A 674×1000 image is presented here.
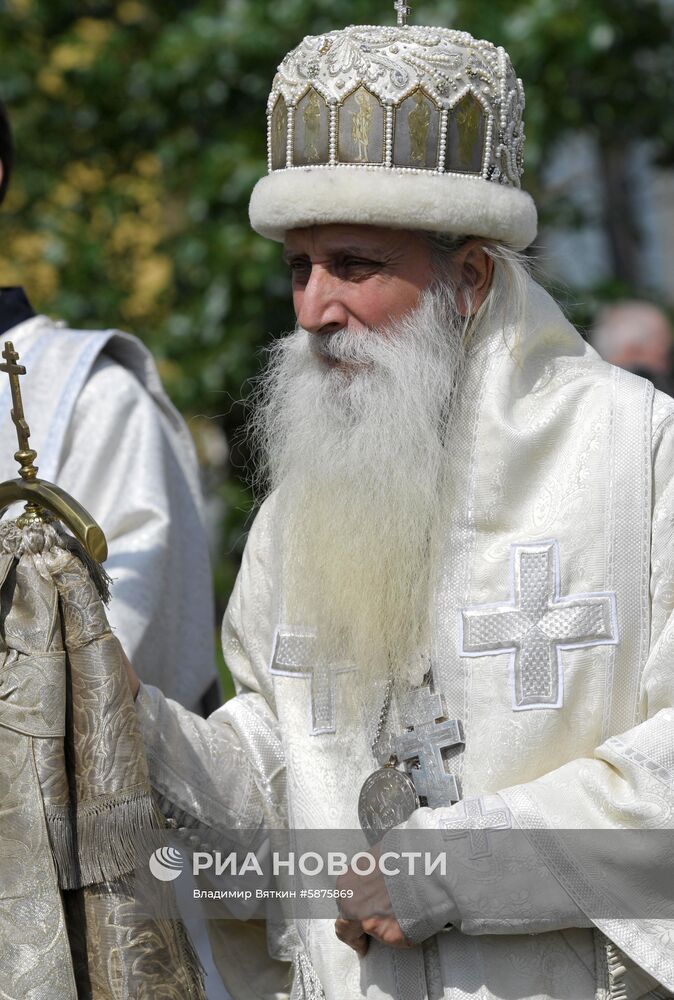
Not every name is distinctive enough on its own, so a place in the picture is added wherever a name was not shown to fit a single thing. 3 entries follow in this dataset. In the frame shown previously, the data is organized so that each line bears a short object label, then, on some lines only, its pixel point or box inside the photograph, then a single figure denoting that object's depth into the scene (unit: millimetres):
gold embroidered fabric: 5057
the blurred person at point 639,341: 13215
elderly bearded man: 5106
